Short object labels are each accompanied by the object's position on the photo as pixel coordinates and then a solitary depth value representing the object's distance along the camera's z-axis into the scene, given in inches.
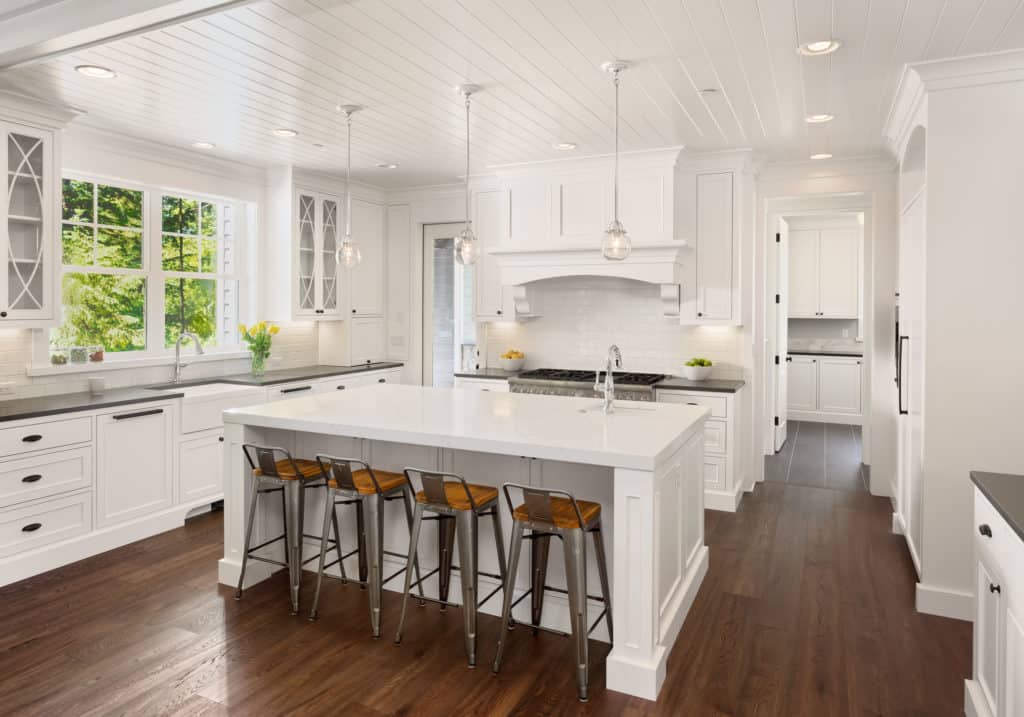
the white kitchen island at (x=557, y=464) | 106.6
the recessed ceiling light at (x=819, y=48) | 122.9
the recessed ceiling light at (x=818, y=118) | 169.2
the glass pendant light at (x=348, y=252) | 161.6
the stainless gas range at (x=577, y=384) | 207.9
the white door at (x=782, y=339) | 290.0
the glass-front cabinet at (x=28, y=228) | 157.4
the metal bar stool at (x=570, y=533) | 105.9
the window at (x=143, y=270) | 188.2
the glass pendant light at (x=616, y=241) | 134.3
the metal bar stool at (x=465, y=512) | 113.8
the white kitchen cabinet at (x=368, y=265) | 263.4
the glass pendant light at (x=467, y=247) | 148.0
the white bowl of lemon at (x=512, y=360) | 249.1
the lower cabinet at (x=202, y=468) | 185.3
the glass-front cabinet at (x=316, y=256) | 240.1
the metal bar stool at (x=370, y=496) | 125.6
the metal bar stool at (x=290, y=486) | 135.3
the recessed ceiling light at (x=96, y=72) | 136.2
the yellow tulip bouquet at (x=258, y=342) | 223.9
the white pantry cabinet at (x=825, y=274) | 344.5
